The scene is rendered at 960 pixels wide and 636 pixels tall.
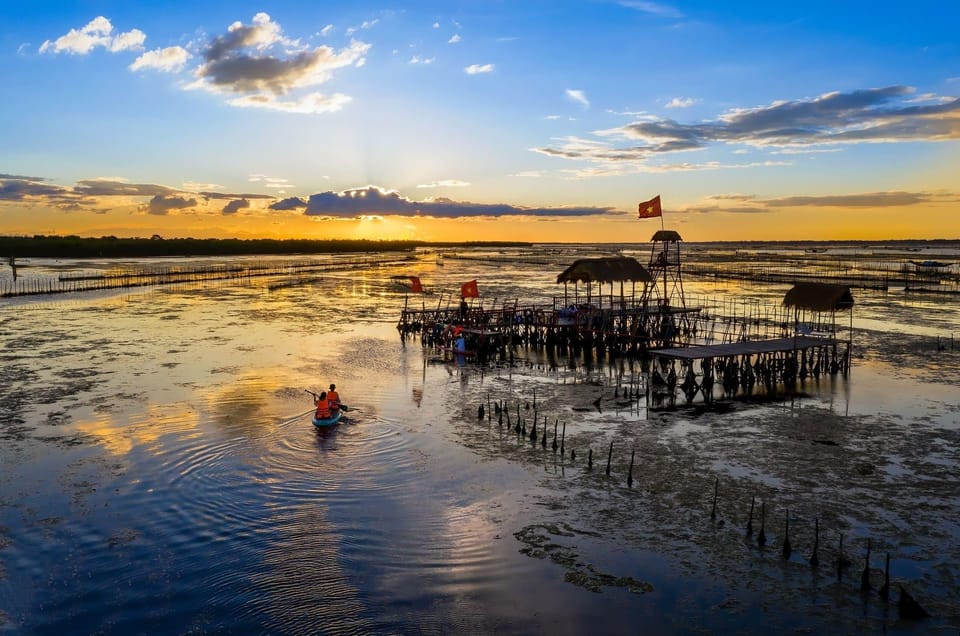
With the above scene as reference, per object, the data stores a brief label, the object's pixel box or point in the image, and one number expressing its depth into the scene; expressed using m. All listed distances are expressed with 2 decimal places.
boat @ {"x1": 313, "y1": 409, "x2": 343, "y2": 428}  17.78
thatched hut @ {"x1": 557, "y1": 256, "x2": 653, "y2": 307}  35.00
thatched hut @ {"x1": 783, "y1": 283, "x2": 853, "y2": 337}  26.62
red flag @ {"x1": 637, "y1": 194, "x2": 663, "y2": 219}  31.70
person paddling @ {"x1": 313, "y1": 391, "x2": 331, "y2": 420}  17.94
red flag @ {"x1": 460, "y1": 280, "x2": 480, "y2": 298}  32.16
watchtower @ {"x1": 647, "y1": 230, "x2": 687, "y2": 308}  33.25
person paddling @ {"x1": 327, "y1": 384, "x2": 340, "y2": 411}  18.19
